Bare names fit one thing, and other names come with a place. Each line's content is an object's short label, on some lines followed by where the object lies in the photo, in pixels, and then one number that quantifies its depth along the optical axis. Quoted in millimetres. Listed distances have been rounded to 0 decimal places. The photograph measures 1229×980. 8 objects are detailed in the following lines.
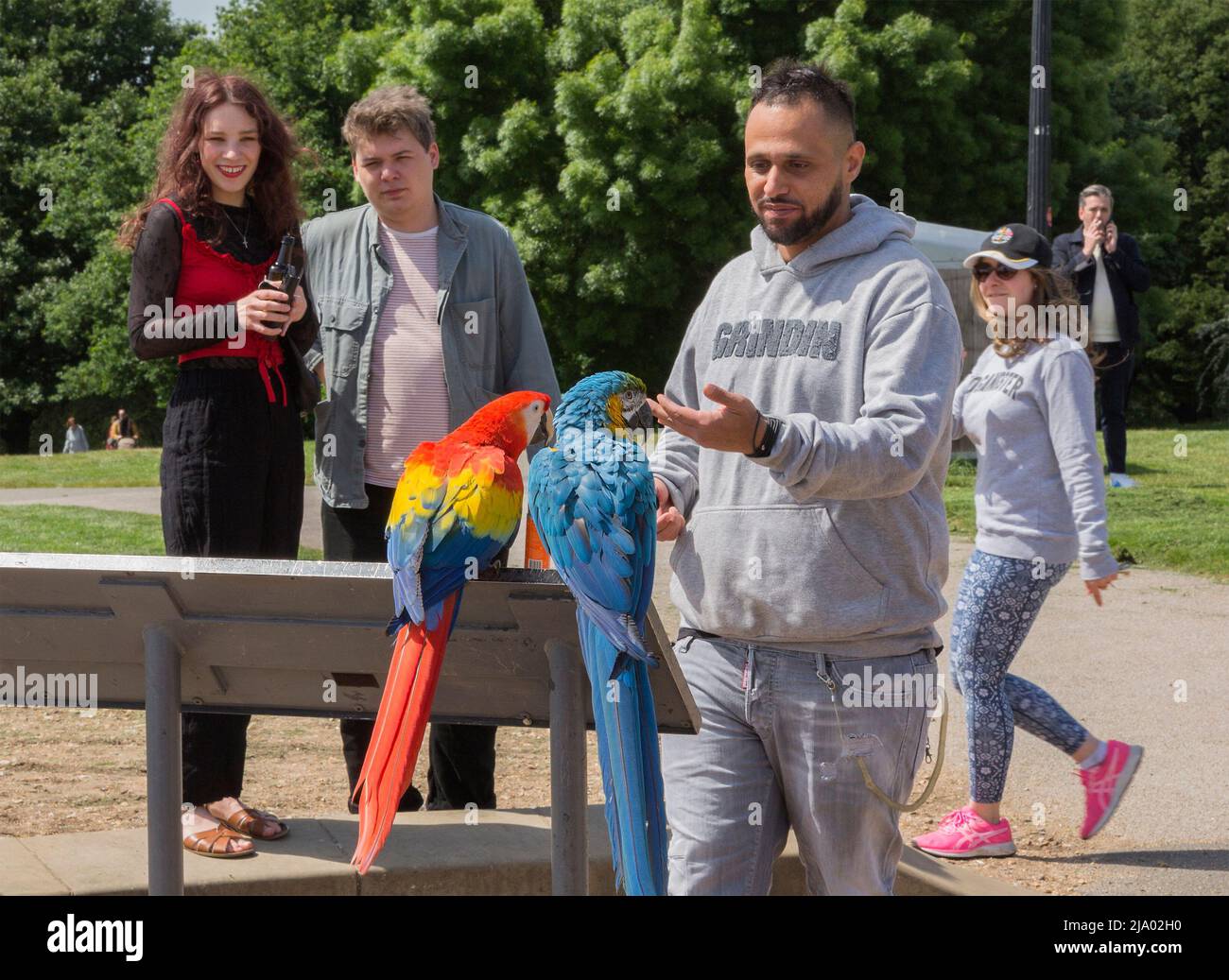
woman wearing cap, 4395
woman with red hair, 3824
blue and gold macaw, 2191
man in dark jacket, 11758
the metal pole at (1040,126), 12195
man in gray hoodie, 2602
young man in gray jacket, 4062
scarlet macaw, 2205
